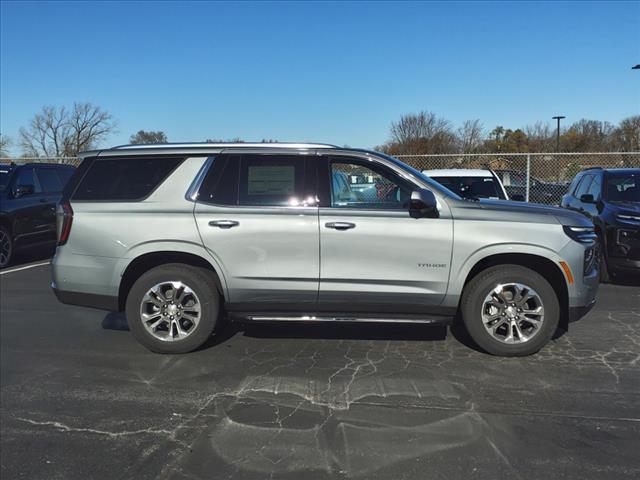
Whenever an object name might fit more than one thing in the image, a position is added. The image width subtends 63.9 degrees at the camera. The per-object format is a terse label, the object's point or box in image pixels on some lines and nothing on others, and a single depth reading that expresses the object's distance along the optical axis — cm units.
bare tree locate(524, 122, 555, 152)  4981
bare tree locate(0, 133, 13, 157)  4915
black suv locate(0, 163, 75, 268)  940
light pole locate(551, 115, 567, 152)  4486
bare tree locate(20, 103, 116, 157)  5616
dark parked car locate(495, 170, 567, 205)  1566
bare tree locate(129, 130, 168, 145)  5767
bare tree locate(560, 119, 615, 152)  4872
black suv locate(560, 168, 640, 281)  696
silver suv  444
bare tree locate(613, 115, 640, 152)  4509
